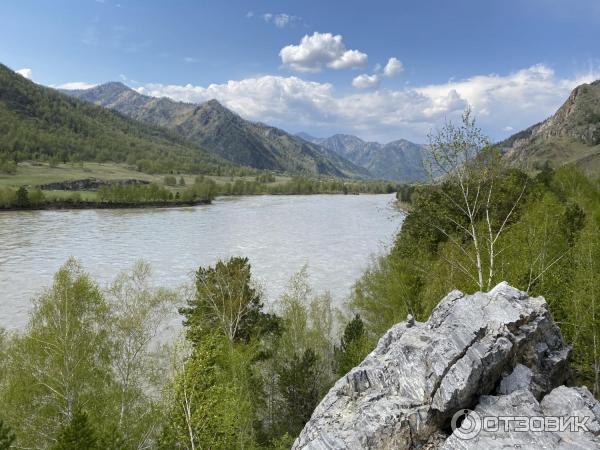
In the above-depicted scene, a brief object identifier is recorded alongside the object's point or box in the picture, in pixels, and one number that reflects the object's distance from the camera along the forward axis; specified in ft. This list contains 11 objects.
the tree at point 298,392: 96.68
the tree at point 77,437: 55.21
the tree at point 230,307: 103.40
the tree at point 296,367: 97.35
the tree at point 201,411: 59.31
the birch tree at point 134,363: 88.38
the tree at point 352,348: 94.63
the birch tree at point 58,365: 82.69
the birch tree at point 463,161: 73.05
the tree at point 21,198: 457.27
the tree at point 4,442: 56.08
